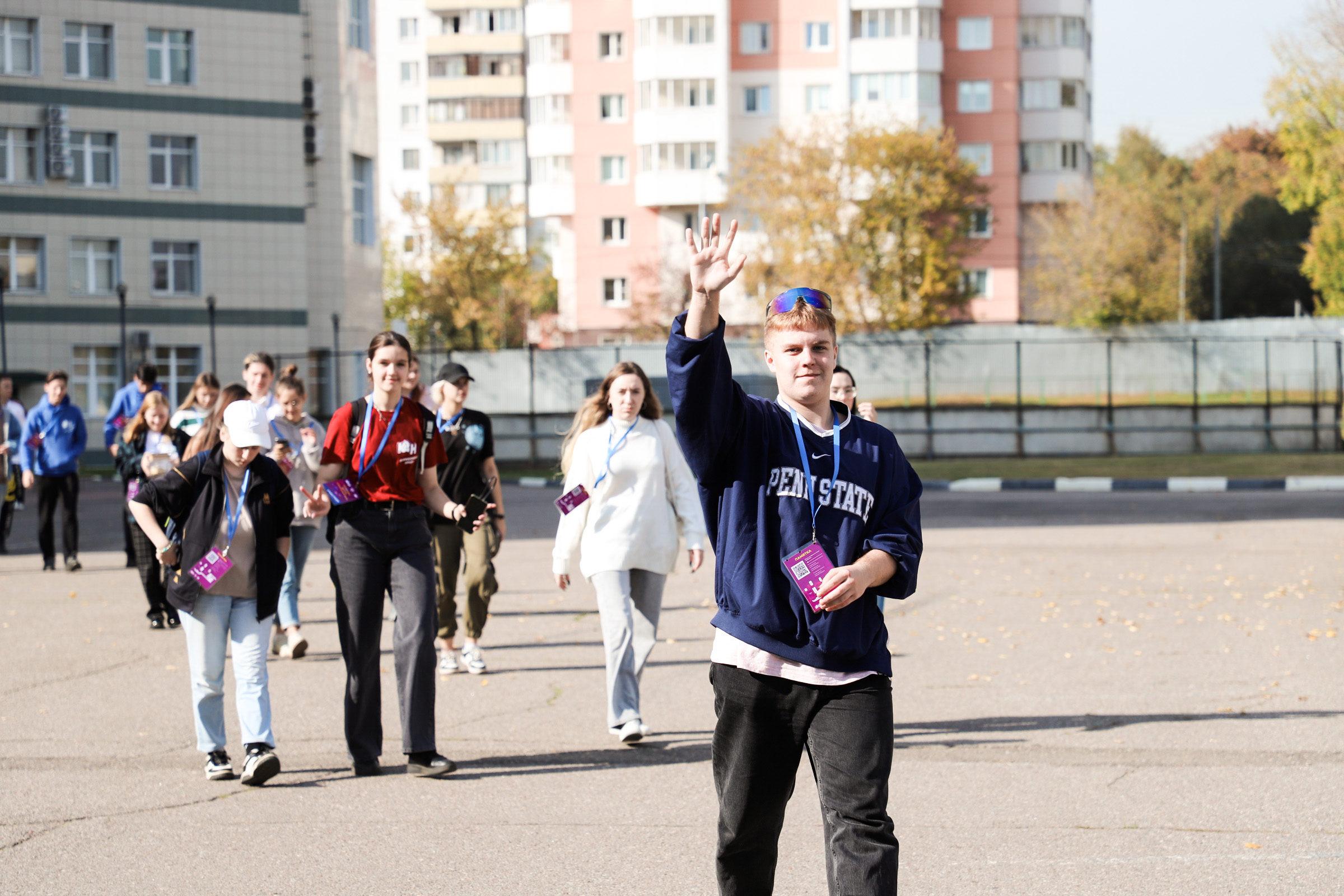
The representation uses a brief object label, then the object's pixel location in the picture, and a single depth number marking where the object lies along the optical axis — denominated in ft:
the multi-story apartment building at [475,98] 323.98
